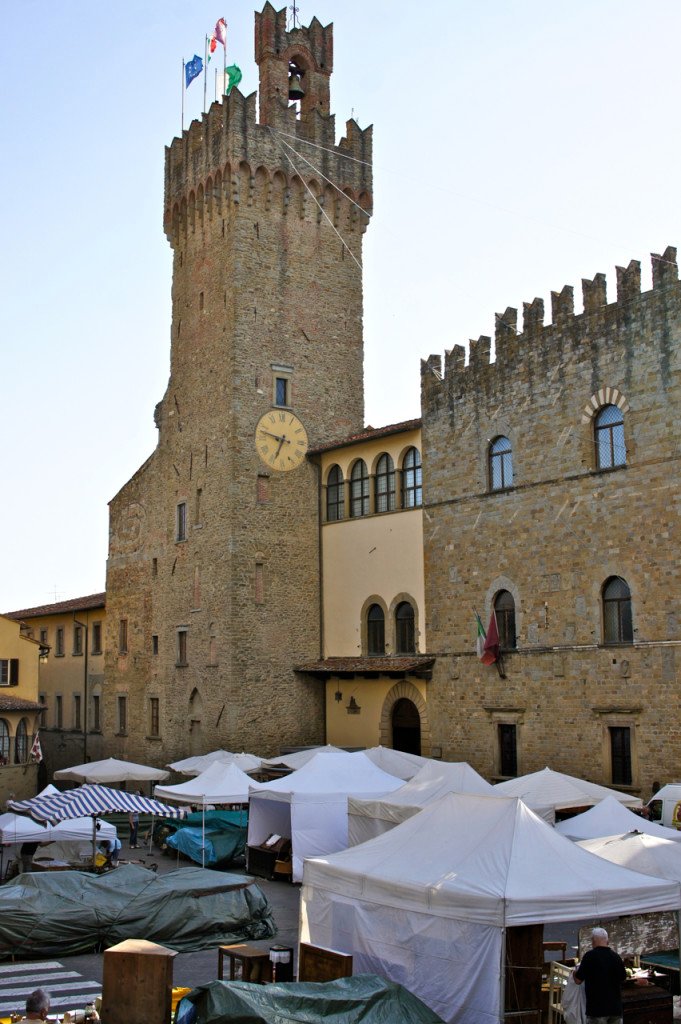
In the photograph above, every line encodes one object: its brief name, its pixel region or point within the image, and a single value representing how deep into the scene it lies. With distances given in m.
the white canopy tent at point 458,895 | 10.22
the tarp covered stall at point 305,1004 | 9.67
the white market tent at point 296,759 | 25.34
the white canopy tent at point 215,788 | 22.36
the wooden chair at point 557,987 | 10.68
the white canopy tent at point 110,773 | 25.75
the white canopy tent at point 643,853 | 12.12
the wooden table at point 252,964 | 11.84
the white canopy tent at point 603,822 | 16.67
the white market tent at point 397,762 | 23.73
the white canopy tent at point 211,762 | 26.36
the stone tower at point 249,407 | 31.03
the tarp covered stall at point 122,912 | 14.53
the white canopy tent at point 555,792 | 19.47
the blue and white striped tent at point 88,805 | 19.39
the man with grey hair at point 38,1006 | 9.31
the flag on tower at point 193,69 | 35.31
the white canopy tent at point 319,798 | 20.34
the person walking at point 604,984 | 9.45
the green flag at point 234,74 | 34.84
